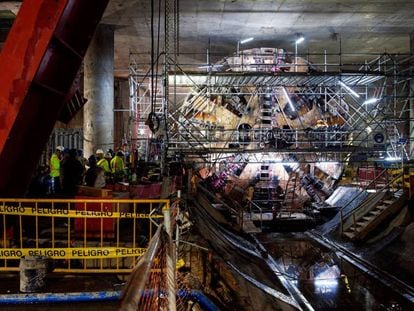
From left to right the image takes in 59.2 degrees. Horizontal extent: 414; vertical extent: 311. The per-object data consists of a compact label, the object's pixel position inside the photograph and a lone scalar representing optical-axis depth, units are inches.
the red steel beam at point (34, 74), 270.4
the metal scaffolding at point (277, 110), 634.8
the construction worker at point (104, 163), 454.6
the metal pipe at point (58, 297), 217.2
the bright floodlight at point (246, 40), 767.3
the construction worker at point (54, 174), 411.5
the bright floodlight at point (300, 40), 770.1
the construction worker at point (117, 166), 466.3
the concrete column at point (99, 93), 655.8
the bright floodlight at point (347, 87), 680.9
